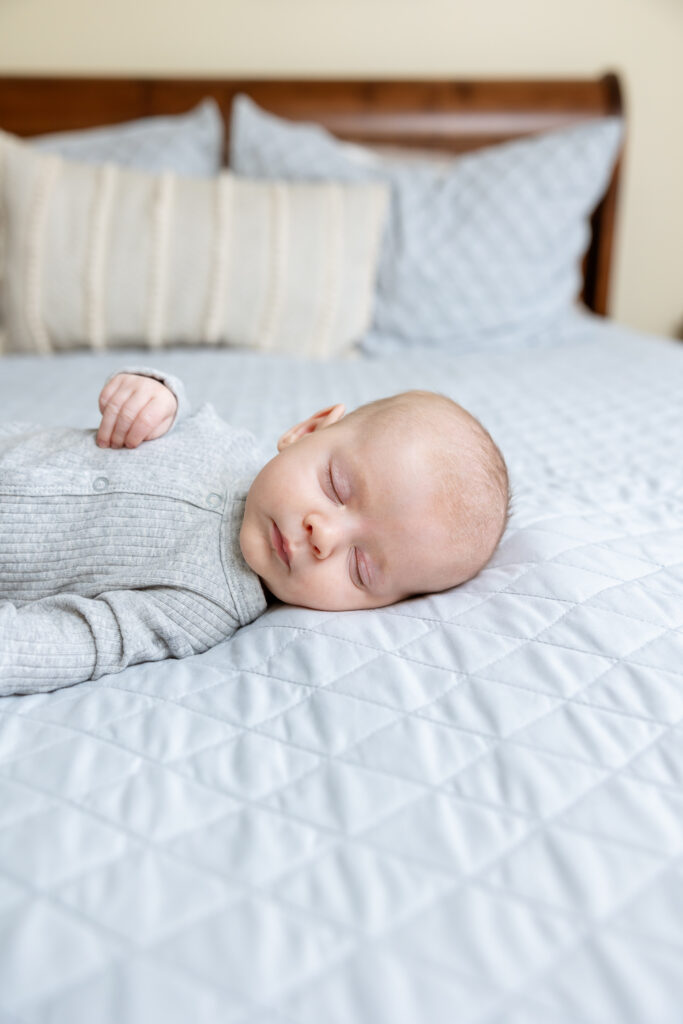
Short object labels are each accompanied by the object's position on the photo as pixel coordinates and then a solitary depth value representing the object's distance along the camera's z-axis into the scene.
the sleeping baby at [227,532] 0.74
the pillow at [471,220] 1.93
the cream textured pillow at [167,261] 1.78
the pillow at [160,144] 1.97
